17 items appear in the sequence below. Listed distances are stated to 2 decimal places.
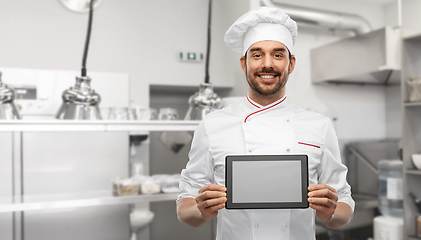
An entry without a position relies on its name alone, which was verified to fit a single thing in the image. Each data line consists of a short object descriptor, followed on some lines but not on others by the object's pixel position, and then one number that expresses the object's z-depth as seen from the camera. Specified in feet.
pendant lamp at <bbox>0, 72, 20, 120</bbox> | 5.89
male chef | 3.81
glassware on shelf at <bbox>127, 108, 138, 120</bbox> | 6.96
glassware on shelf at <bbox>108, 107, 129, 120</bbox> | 6.83
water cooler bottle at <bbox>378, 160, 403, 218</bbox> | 9.14
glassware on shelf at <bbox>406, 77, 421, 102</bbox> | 8.51
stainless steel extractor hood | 9.46
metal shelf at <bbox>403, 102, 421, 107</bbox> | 8.45
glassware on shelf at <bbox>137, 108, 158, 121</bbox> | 7.09
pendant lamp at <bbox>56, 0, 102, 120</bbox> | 6.15
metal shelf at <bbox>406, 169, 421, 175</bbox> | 8.41
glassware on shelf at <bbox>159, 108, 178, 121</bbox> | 7.00
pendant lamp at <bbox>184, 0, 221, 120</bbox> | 6.89
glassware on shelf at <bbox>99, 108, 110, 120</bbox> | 6.99
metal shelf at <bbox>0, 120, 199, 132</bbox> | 5.87
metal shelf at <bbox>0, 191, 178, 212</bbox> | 6.13
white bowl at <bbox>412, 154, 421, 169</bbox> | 8.54
